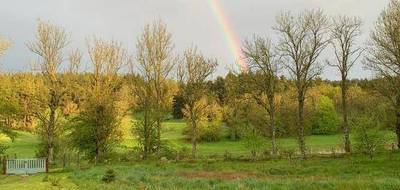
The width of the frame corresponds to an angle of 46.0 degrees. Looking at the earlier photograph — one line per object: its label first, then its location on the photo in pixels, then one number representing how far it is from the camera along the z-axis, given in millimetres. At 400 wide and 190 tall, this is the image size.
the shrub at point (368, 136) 38031
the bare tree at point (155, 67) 54512
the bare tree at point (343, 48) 51891
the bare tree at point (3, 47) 37531
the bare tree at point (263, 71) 51406
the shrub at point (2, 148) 41719
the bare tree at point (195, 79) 54312
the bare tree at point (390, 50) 41625
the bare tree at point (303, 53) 50125
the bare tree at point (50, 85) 49094
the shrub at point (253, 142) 44803
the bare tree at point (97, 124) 47281
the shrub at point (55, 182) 22628
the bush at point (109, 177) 25203
